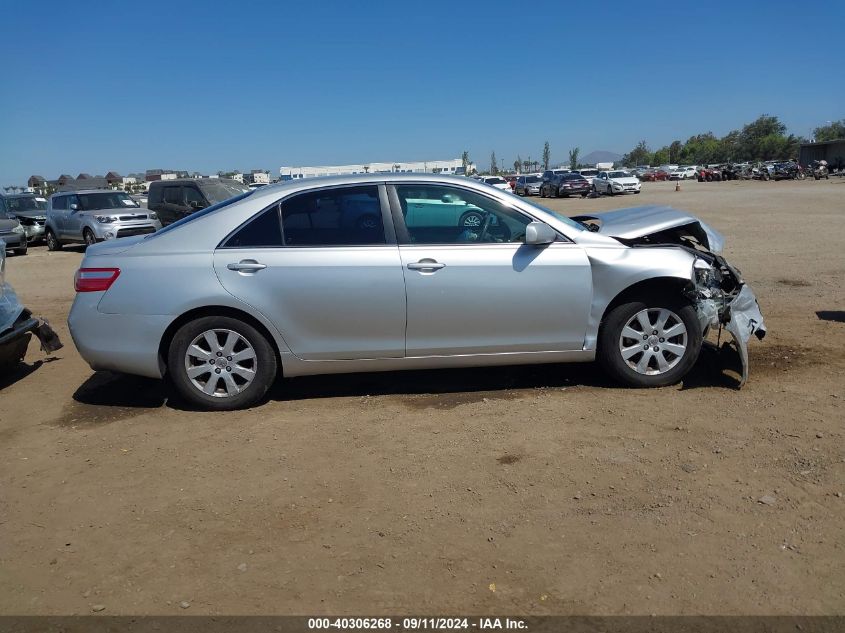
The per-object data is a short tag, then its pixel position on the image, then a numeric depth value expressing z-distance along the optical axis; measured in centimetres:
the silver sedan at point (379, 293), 479
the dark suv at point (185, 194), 1764
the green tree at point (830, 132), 9286
